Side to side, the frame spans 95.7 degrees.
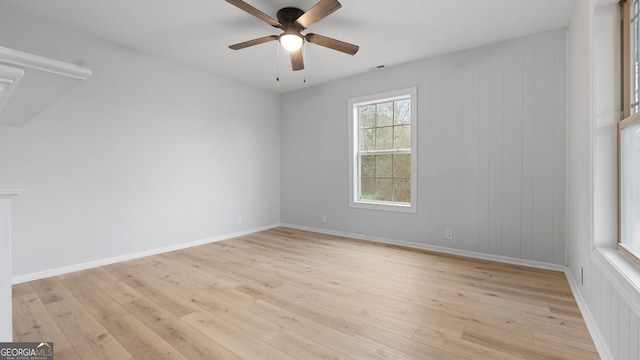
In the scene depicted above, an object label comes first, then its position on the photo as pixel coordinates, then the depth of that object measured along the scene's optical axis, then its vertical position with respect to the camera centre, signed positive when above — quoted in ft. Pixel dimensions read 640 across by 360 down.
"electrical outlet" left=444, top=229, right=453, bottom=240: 11.94 -2.31
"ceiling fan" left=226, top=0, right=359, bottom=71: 7.21 +4.30
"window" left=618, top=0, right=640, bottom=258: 4.98 +0.75
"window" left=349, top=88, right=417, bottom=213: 13.19 +1.34
